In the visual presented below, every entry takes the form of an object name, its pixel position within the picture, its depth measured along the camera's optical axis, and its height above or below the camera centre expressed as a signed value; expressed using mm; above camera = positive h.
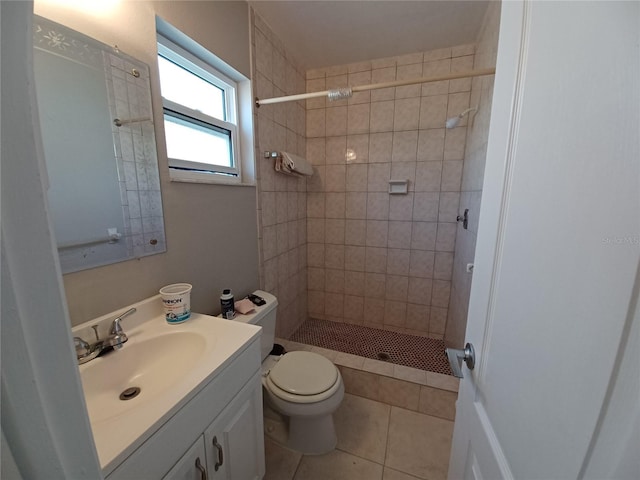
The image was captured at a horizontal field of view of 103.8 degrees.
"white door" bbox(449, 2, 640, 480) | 254 -49
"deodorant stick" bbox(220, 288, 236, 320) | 1214 -518
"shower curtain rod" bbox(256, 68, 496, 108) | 1265 +599
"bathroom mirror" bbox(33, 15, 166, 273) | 730 +158
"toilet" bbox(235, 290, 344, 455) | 1208 -939
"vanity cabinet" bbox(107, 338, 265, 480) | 575 -667
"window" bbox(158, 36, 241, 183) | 1158 +420
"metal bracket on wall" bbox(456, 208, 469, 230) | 1619 -126
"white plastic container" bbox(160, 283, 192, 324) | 963 -418
